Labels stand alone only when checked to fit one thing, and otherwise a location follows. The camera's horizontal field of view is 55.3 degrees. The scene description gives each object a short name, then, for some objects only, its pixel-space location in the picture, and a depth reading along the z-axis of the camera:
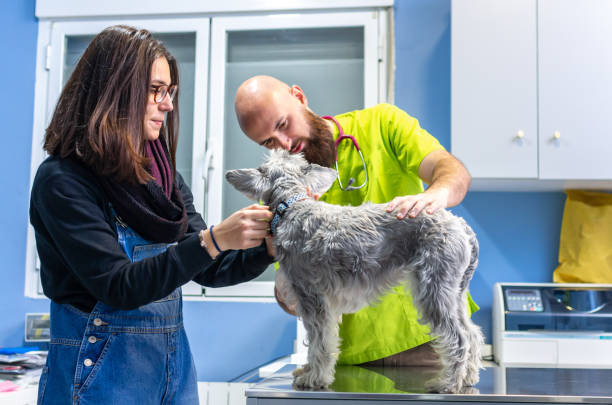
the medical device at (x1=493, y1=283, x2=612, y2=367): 2.48
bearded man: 1.55
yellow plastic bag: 2.75
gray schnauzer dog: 1.15
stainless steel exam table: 1.15
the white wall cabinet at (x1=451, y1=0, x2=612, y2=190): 2.59
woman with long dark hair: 1.17
